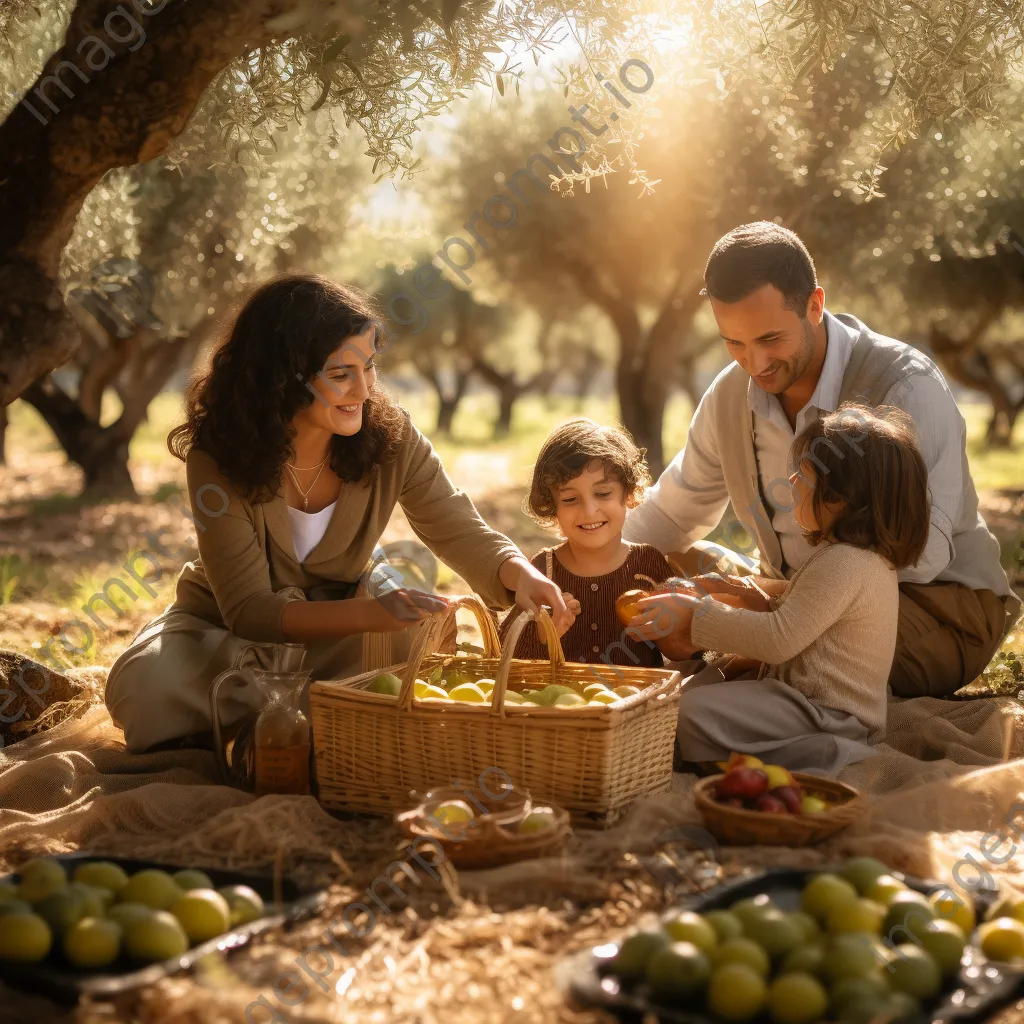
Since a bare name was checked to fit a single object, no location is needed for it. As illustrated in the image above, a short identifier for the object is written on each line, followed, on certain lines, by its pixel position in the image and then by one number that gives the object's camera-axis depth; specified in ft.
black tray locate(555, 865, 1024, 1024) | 7.54
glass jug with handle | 12.58
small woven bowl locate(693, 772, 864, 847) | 10.57
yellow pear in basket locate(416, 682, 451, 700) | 12.58
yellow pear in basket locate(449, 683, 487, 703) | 12.59
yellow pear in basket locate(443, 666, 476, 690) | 13.97
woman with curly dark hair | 14.01
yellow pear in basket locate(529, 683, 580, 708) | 12.25
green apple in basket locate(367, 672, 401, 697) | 12.64
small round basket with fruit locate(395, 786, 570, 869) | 10.27
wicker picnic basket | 11.50
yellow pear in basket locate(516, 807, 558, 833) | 10.61
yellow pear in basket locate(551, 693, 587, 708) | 12.14
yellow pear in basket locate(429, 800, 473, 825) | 10.45
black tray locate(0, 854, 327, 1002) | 7.87
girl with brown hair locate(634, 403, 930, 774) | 13.21
